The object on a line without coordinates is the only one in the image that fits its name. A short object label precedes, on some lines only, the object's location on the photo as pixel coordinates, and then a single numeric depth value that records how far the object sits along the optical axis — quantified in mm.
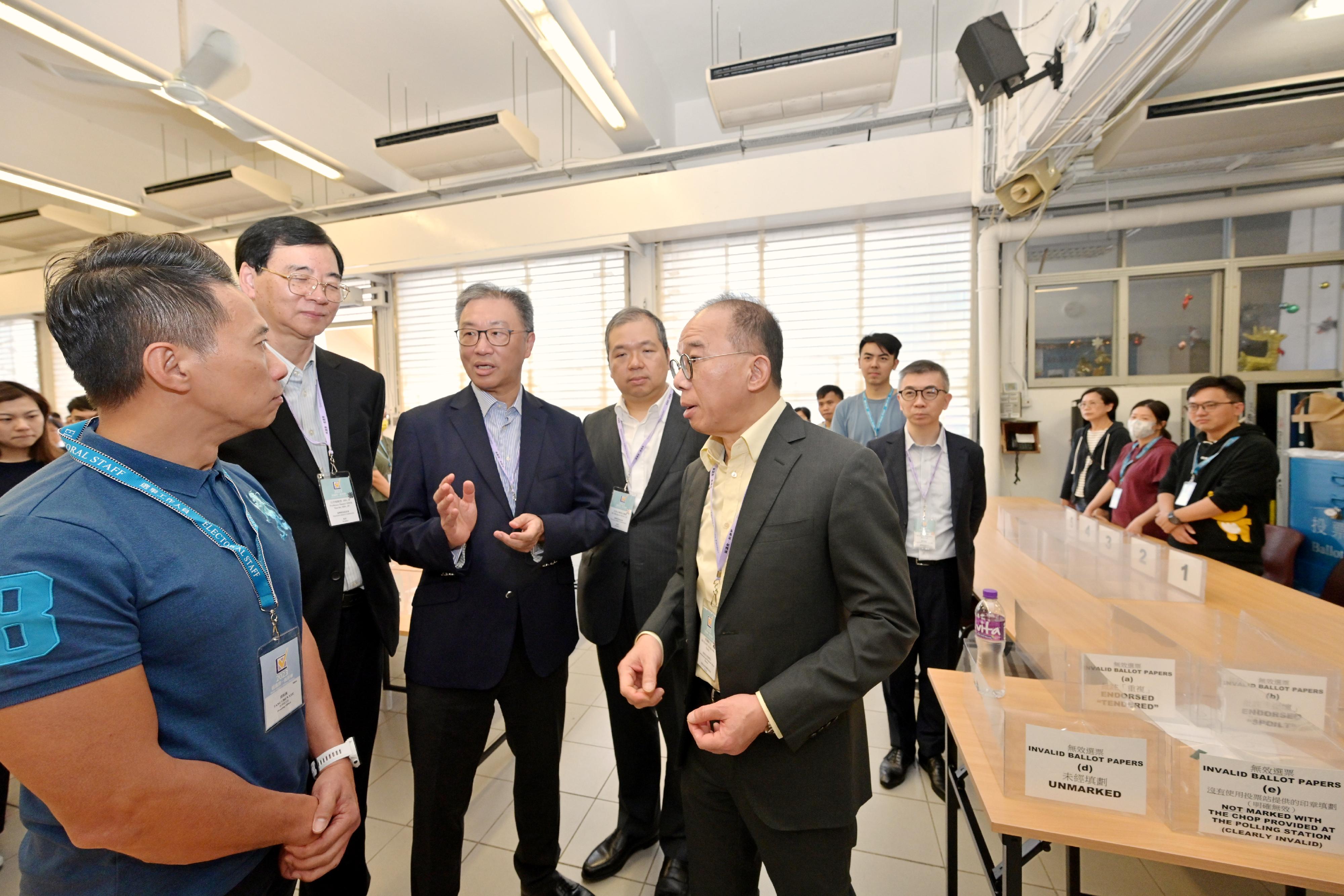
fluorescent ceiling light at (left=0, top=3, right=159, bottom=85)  2902
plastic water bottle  1625
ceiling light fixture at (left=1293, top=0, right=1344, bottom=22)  2967
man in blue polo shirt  674
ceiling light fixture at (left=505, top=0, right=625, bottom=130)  2957
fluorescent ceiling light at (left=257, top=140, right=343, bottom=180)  4547
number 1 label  2311
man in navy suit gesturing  1562
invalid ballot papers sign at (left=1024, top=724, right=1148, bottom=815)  1184
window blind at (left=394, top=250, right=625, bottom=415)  5480
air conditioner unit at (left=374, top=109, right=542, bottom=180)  4383
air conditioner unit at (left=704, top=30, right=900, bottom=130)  3533
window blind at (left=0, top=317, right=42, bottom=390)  7238
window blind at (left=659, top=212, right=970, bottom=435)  4719
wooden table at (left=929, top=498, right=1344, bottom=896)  1083
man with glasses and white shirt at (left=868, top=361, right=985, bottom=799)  2609
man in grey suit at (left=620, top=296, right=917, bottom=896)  1120
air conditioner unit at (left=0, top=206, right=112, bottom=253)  5582
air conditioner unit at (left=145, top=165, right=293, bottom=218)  5105
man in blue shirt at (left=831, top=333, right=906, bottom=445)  3619
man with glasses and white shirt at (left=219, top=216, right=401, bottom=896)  1412
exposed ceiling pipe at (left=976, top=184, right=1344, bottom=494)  4234
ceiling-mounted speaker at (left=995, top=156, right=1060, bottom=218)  3738
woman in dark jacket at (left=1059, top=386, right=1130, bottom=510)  4410
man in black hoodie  3115
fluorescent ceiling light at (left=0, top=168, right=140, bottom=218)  4629
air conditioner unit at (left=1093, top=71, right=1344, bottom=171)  3230
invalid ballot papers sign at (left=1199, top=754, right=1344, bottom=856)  1062
